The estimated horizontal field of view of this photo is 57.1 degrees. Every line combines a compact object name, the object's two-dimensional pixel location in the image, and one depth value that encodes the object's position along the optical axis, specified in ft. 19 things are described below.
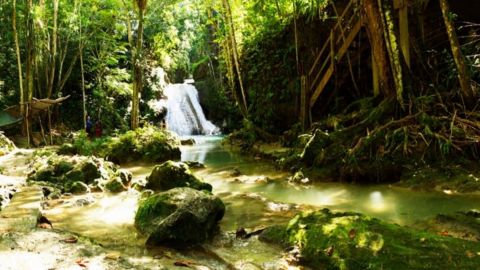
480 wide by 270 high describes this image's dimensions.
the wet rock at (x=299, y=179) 31.32
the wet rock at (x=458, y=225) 16.40
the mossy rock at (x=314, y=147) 33.81
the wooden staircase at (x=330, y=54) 40.68
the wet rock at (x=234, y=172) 35.17
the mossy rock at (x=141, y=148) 45.29
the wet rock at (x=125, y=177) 30.57
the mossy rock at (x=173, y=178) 27.17
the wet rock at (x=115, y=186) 28.53
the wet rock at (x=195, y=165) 39.92
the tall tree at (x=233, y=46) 50.90
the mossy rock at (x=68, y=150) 45.34
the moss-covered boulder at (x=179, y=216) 16.39
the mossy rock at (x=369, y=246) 12.52
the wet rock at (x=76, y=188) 27.16
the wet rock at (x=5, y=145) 45.62
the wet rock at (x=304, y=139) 37.32
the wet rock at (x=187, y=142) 68.49
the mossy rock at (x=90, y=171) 29.53
